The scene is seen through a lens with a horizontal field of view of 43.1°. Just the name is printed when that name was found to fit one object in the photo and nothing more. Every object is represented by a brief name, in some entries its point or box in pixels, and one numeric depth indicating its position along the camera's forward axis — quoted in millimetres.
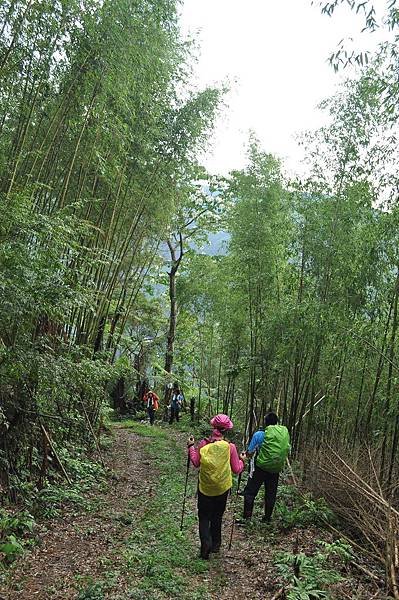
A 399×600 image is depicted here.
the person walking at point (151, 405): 15442
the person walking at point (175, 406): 16500
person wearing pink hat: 4633
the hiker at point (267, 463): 5715
